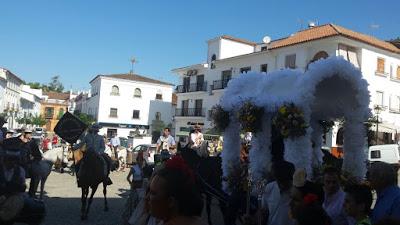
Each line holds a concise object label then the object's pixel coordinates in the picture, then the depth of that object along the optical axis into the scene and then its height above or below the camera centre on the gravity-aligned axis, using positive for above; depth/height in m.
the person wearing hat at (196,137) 14.67 +0.26
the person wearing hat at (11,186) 5.94 -0.82
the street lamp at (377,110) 31.54 +3.50
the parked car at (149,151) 22.31 -0.54
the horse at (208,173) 8.95 -0.61
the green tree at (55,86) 134.62 +15.55
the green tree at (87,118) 60.22 +2.83
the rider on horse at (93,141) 11.70 -0.06
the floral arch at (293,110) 7.52 +0.75
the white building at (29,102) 88.44 +6.78
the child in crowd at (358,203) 4.01 -0.45
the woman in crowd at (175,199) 2.32 -0.30
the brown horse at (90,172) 9.93 -0.78
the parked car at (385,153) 23.52 +0.17
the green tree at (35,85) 120.59 +14.06
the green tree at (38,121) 71.69 +2.26
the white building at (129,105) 60.94 +5.05
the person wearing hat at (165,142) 17.44 +0.04
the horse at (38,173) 10.73 -0.95
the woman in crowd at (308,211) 3.19 -0.46
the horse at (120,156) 22.54 -0.88
